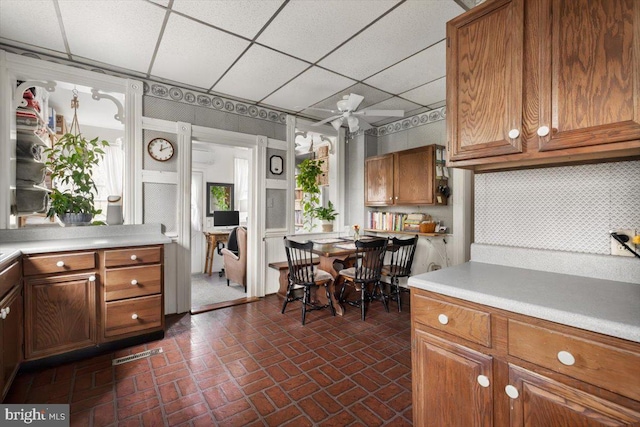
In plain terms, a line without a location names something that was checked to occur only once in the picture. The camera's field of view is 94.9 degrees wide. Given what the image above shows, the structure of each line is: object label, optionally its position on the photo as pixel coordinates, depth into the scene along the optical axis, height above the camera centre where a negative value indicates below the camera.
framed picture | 5.93 +0.31
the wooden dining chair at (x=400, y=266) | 3.52 -0.71
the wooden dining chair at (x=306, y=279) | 3.20 -0.77
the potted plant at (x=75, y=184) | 2.84 +0.28
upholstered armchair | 4.27 -0.75
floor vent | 2.40 -1.22
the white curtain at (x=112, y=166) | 4.81 +0.76
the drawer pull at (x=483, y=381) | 1.17 -0.68
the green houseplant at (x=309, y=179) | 4.48 +0.50
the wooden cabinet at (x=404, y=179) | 3.92 +0.48
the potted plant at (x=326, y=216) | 4.70 -0.07
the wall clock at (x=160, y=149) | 3.32 +0.72
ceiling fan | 3.21 +1.13
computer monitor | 5.71 -0.12
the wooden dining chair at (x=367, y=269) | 3.23 -0.67
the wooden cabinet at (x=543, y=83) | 1.14 +0.58
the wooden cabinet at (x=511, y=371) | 0.91 -0.58
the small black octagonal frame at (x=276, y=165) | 4.19 +0.68
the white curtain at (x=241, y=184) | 6.27 +0.60
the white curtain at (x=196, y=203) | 5.75 +0.18
